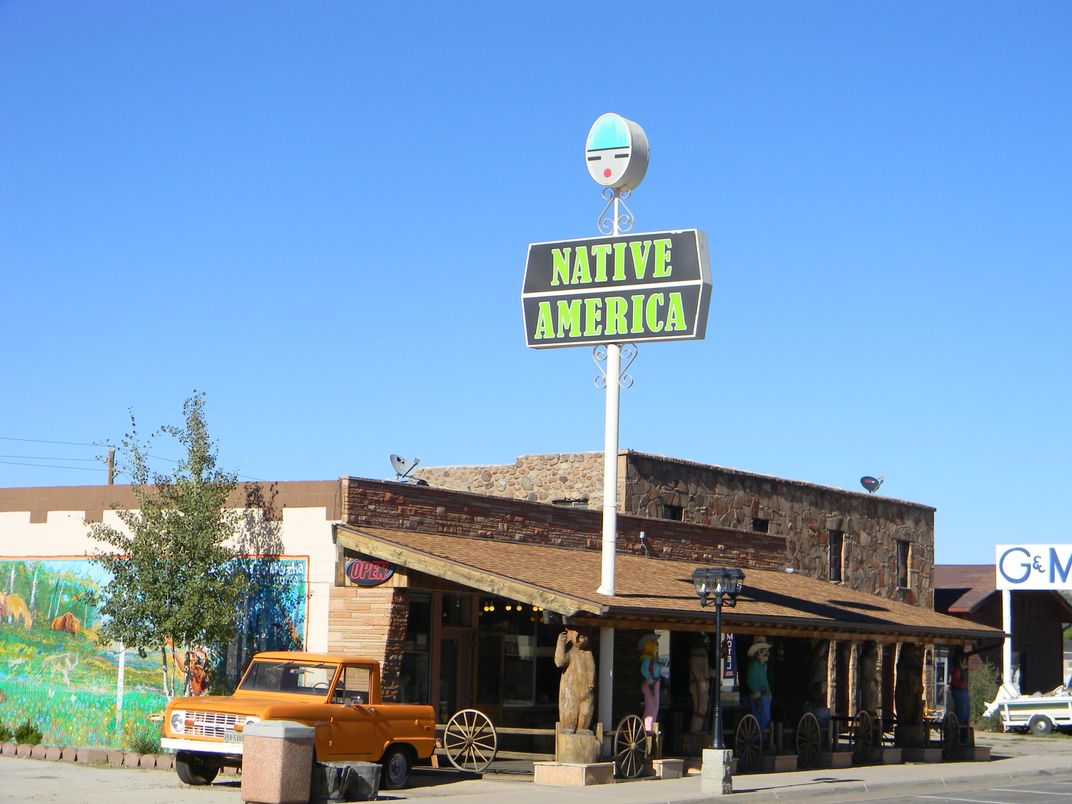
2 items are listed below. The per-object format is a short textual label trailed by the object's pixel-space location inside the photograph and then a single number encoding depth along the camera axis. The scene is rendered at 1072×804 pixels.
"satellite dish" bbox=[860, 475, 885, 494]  42.50
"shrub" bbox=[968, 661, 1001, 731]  42.16
